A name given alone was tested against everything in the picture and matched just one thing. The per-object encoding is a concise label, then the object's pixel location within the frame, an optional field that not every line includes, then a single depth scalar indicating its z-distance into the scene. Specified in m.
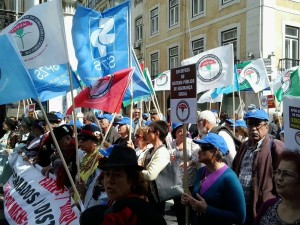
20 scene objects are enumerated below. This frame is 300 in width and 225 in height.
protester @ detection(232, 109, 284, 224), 3.60
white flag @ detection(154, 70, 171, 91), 11.79
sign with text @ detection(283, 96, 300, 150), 3.10
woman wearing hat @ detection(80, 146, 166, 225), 2.01
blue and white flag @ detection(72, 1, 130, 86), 5.39
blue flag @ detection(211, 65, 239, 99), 10.77
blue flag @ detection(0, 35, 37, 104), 3.68
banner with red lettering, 3.81
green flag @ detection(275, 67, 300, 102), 6.14
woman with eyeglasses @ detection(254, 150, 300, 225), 2.34
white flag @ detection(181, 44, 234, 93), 7.02
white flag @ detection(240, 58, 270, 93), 9.95
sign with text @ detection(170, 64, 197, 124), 3.62
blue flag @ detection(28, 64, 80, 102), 5.72
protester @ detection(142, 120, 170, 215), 4.12
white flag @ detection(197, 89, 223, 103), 11.55
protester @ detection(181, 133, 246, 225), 3.15
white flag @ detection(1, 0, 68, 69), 4.08
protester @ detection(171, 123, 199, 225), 4.76
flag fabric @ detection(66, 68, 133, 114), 4.48
